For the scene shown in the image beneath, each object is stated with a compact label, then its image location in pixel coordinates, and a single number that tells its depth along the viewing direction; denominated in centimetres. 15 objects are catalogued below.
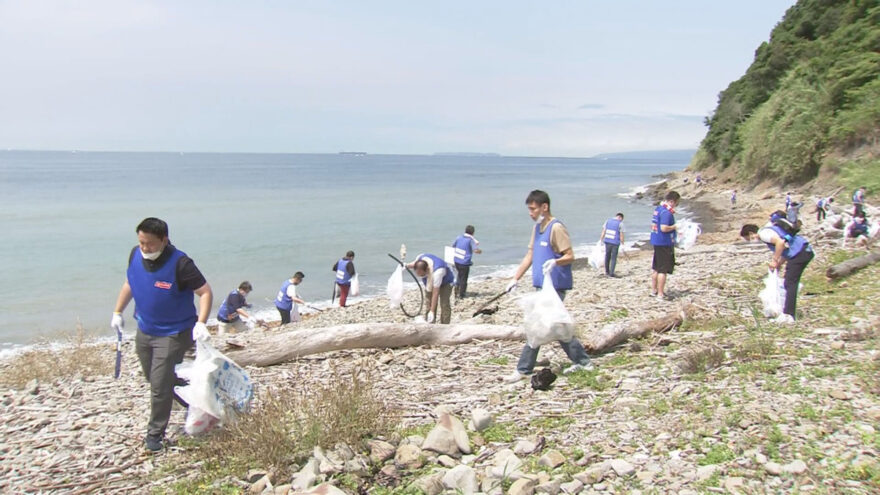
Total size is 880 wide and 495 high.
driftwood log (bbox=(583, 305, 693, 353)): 707
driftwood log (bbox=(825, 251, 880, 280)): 1079
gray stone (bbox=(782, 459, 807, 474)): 382
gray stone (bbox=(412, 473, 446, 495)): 405
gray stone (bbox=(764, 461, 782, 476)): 385
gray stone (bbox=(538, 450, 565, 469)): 430
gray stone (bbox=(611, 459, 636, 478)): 410
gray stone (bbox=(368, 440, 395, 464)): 454
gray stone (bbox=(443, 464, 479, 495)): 399
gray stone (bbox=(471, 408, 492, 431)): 501
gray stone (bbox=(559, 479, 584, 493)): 394
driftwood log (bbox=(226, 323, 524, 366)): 751
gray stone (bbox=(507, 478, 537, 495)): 389
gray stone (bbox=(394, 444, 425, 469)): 448
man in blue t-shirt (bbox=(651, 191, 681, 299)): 1047
